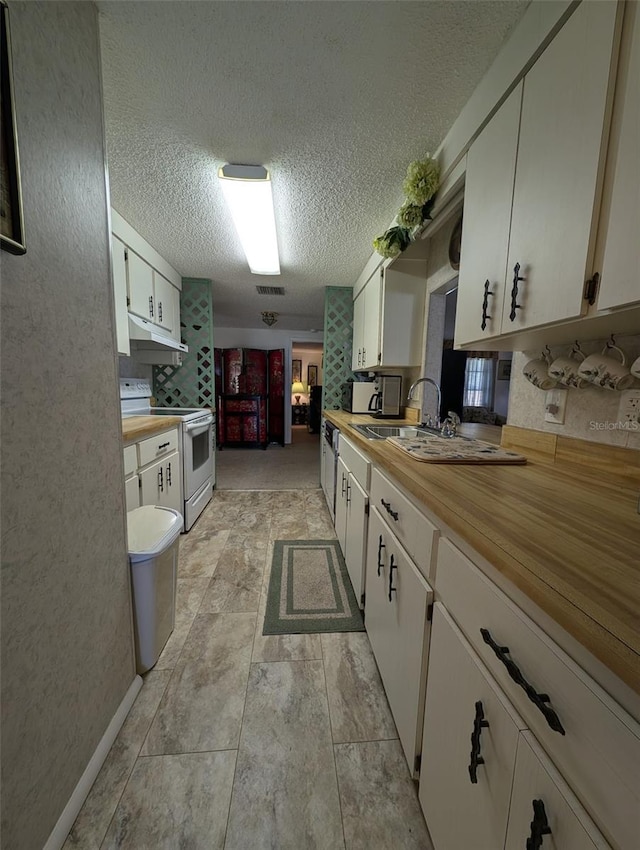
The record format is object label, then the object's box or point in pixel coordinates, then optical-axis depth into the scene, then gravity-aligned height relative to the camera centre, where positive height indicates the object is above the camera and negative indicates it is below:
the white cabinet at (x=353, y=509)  1.51 -0.67
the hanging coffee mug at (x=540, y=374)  1.14 +0.07
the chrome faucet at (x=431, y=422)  1.99 -0.21
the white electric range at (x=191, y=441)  2.52 -0.51
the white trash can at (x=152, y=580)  1.18 -0.78
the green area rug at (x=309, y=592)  1.55 -1.17
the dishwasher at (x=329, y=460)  2.58 -0.68
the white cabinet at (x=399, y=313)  2.26 +0.57
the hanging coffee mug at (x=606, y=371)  0.87 +0.07
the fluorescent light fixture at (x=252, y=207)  1.59 +1.07
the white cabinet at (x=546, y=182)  0.68 +0.57
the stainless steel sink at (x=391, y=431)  1.80 -0.26
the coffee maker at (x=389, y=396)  2.51 -0.05
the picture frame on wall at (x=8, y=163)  0.61 +0.44
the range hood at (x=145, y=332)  2.23 +0.37
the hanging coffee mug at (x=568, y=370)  1.01 +0.08
